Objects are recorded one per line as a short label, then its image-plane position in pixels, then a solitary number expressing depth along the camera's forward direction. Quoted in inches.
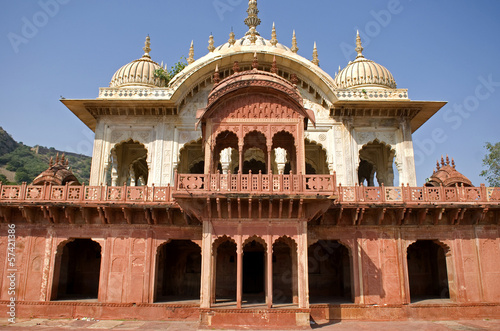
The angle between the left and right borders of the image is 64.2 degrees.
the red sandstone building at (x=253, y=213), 485.7
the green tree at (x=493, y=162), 1049.5
